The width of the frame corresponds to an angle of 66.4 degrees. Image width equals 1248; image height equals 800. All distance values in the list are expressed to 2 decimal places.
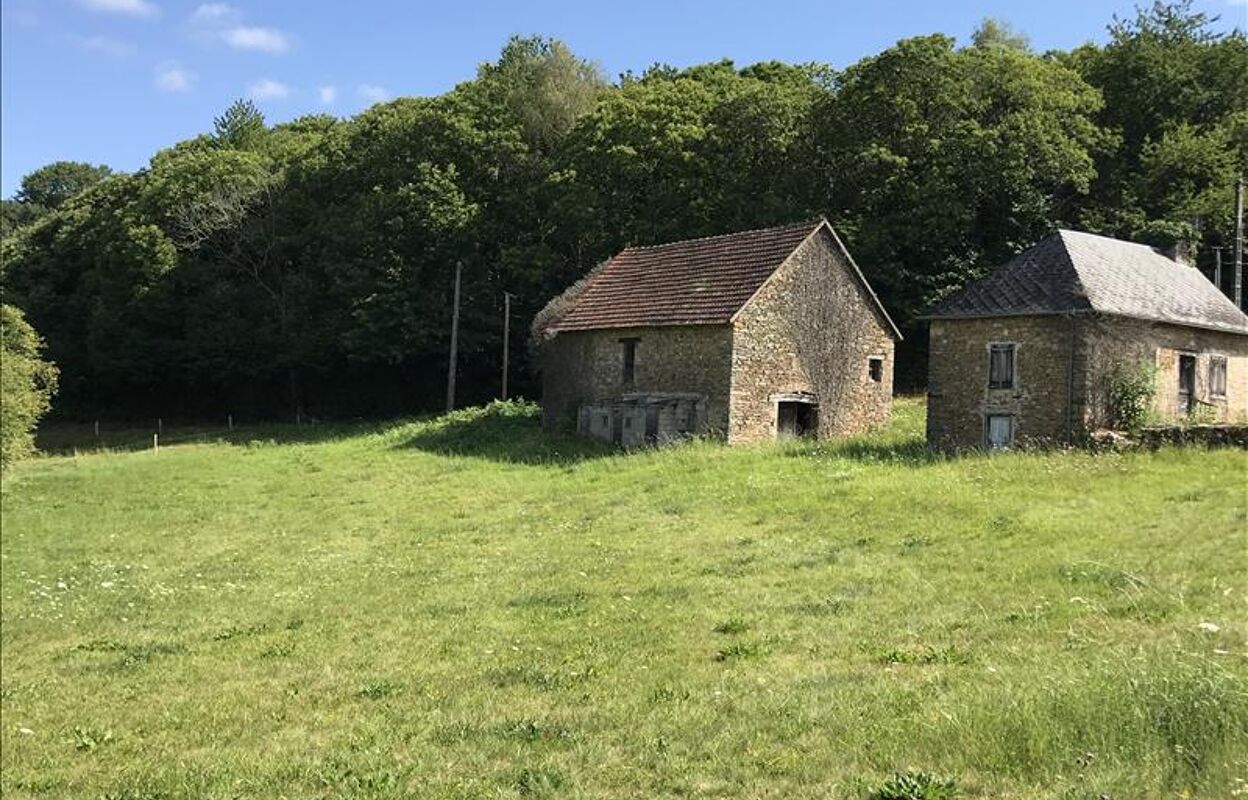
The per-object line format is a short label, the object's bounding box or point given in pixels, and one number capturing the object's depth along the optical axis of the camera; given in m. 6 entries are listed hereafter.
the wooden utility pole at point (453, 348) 42.12
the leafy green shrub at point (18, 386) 27.55
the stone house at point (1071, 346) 22.94
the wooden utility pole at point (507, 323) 43.12
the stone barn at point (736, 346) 27.92
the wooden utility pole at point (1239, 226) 33.81
